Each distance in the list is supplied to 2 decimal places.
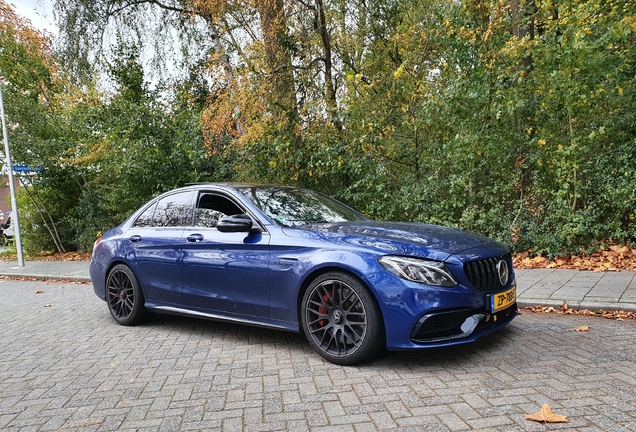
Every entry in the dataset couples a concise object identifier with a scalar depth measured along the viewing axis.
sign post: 12.31
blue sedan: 3.38
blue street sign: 12.98
